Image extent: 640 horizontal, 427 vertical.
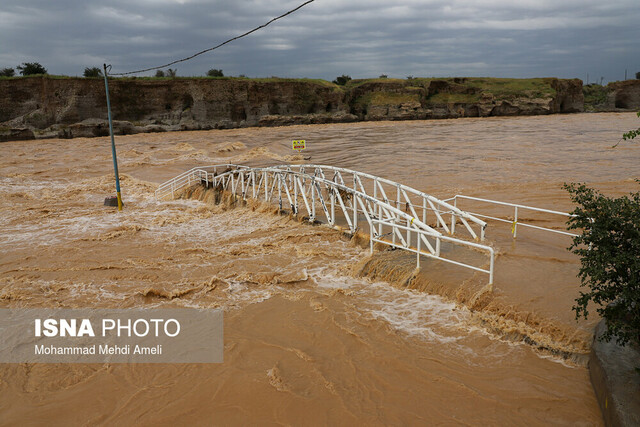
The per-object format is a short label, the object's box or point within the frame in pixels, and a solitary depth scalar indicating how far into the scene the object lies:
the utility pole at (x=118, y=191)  19.88
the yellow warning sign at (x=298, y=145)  28.36
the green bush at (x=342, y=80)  95.12
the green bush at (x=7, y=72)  63.41
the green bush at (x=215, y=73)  80.12
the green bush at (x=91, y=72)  68.68
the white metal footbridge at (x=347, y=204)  10.70
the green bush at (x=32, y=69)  62.62
